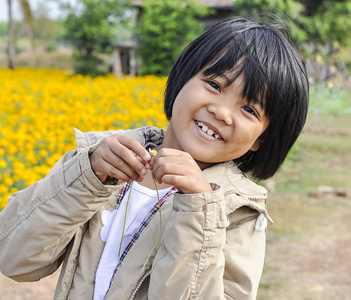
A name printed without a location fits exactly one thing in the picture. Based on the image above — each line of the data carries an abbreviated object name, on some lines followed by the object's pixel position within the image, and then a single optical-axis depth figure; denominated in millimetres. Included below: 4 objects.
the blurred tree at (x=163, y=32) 13273
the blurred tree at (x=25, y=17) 15859
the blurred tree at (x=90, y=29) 17266
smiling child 873
